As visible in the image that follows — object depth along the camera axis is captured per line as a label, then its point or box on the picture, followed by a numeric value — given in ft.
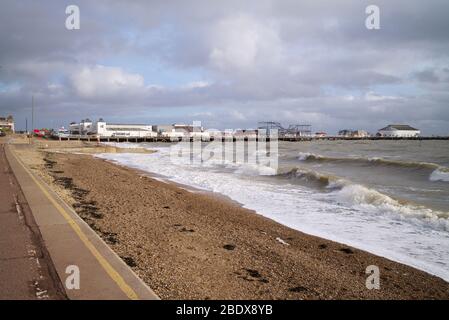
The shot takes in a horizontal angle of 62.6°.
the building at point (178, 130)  443.00
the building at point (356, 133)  612.70
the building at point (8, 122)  507.30
